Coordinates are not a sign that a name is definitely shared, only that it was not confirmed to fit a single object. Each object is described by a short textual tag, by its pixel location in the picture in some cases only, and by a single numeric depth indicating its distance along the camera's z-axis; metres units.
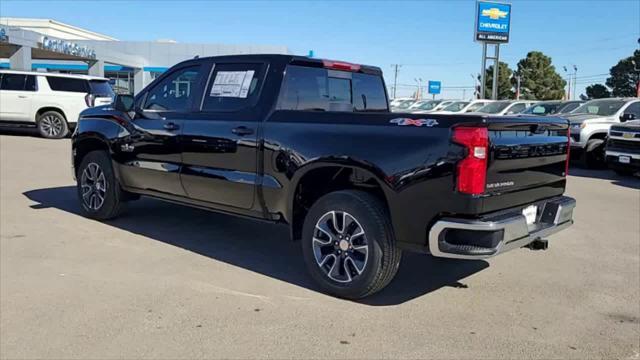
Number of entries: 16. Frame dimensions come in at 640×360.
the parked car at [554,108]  17.61
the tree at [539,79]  64.56
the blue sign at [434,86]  65.88
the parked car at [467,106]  27.13
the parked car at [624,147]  12.09
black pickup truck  3.98
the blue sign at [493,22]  35.06
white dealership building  35.74
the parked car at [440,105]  31.22
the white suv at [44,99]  17.53
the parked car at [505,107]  23.66
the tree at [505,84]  66.94
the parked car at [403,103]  38.09
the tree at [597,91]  60.67
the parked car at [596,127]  14.34
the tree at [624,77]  57.09
